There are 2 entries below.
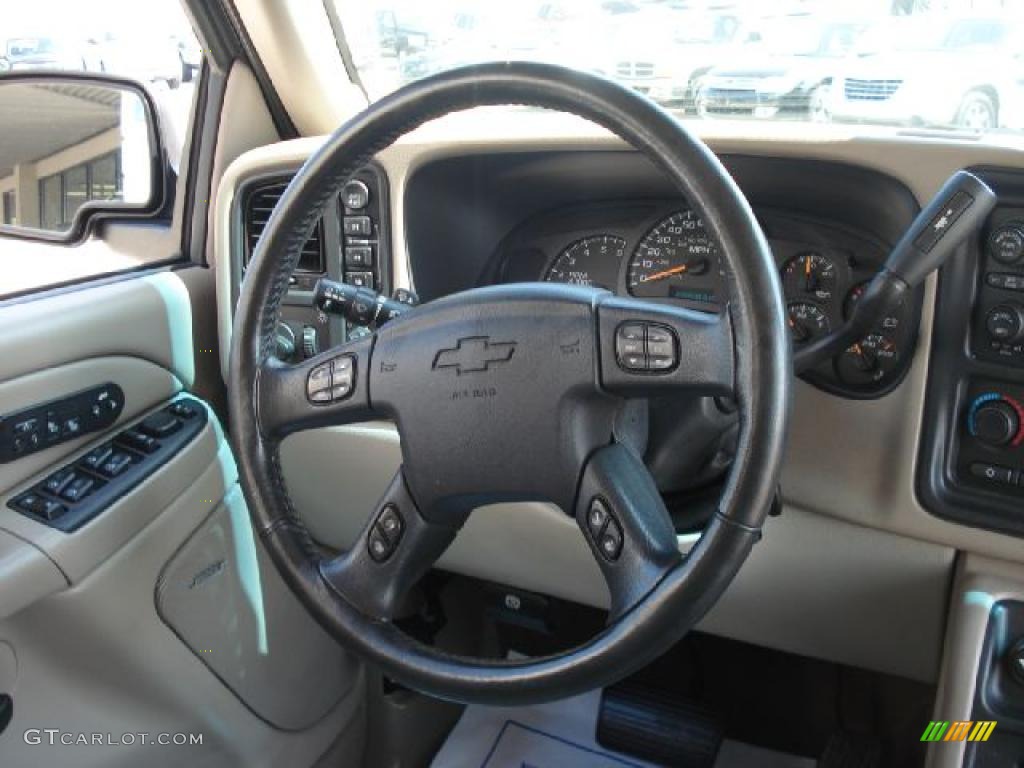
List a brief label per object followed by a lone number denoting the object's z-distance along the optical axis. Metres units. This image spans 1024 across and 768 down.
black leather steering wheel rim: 0.84
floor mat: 1.84
